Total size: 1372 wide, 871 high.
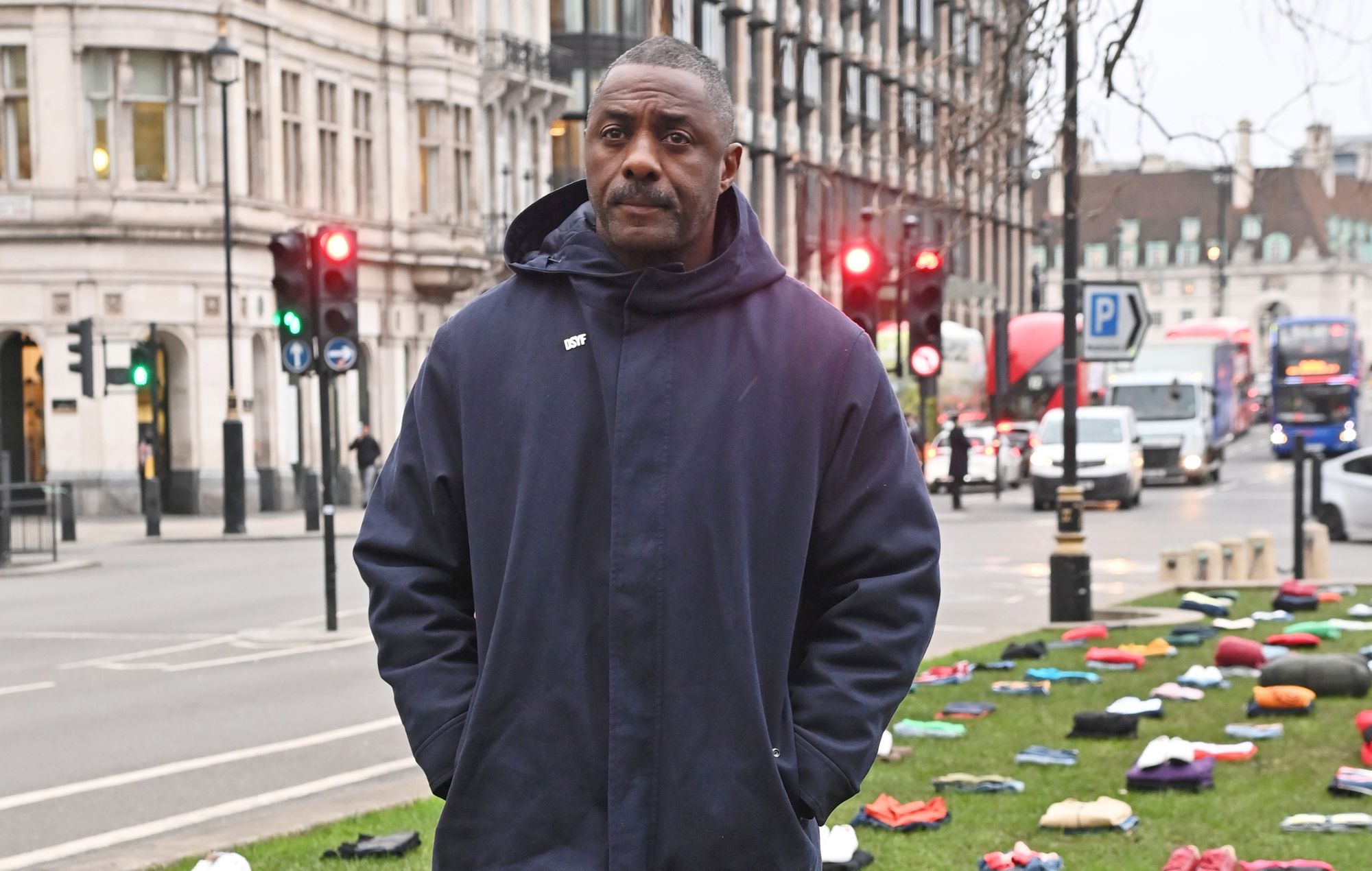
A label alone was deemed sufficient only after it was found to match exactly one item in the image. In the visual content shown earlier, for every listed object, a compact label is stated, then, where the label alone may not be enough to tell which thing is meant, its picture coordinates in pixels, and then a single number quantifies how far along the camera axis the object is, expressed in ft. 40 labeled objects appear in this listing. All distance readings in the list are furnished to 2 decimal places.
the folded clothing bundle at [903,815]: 25.52
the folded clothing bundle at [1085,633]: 47.50
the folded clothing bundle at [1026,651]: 44.19
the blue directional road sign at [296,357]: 61.00
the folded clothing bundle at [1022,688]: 38.22
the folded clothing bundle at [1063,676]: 39.78
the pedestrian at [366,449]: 131.95
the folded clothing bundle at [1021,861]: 22.61
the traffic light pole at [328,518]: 55.57
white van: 126.11
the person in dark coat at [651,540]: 10.64
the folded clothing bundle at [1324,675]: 35.55
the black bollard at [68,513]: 105.40
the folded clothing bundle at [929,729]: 32.99
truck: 155.94
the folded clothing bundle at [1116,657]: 42.01
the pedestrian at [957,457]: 127.75
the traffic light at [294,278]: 56.39
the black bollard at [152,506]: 108.99
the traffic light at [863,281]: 50.75
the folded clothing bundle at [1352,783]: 26.81
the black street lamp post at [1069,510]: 53.83
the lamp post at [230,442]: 110.73
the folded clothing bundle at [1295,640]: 43.50
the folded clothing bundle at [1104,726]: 31.96
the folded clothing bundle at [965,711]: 35.40
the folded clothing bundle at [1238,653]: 39.91
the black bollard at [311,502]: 112.37
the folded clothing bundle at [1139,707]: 34.17
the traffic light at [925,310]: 58.49
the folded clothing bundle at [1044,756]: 29.76
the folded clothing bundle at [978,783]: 28.02
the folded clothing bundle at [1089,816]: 25.02
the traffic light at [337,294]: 56.24
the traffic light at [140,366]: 112.57
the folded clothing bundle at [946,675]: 40.14
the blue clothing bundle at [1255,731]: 31.68
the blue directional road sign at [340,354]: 56.18
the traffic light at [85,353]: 105.34
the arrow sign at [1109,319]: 56.44
